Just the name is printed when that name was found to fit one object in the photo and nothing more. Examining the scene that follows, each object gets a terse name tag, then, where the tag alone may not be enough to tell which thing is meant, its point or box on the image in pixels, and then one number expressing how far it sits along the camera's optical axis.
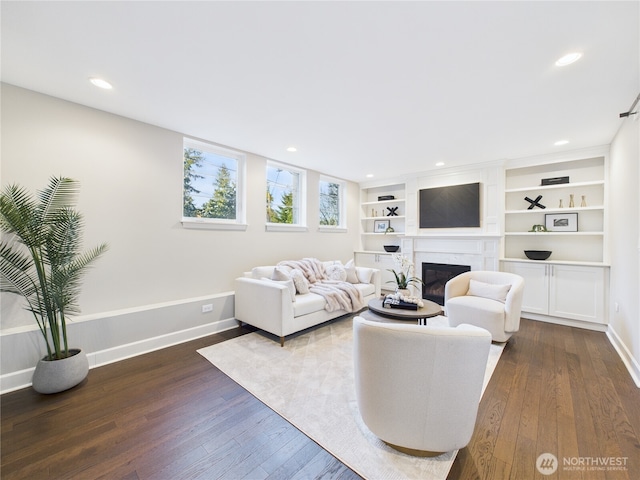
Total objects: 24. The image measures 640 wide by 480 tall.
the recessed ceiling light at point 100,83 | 2.15
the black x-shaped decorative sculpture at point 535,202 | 4.10
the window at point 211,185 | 3.44
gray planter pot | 2.05
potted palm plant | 2.05
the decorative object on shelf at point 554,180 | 3.89
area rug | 1.45
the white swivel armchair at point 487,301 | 2.96
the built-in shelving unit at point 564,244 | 3.56
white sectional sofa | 2.96
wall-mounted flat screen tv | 4.54
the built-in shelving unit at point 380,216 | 5.81
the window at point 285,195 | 4.40
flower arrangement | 3.21
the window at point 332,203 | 5.51
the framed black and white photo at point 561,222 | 3.89
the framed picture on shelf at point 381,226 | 5.98
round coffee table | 2.61
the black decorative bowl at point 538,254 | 3.93
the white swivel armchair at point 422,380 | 1.28
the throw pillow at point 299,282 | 3.53
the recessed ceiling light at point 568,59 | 1.78
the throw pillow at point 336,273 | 4.25
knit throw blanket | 3.51
